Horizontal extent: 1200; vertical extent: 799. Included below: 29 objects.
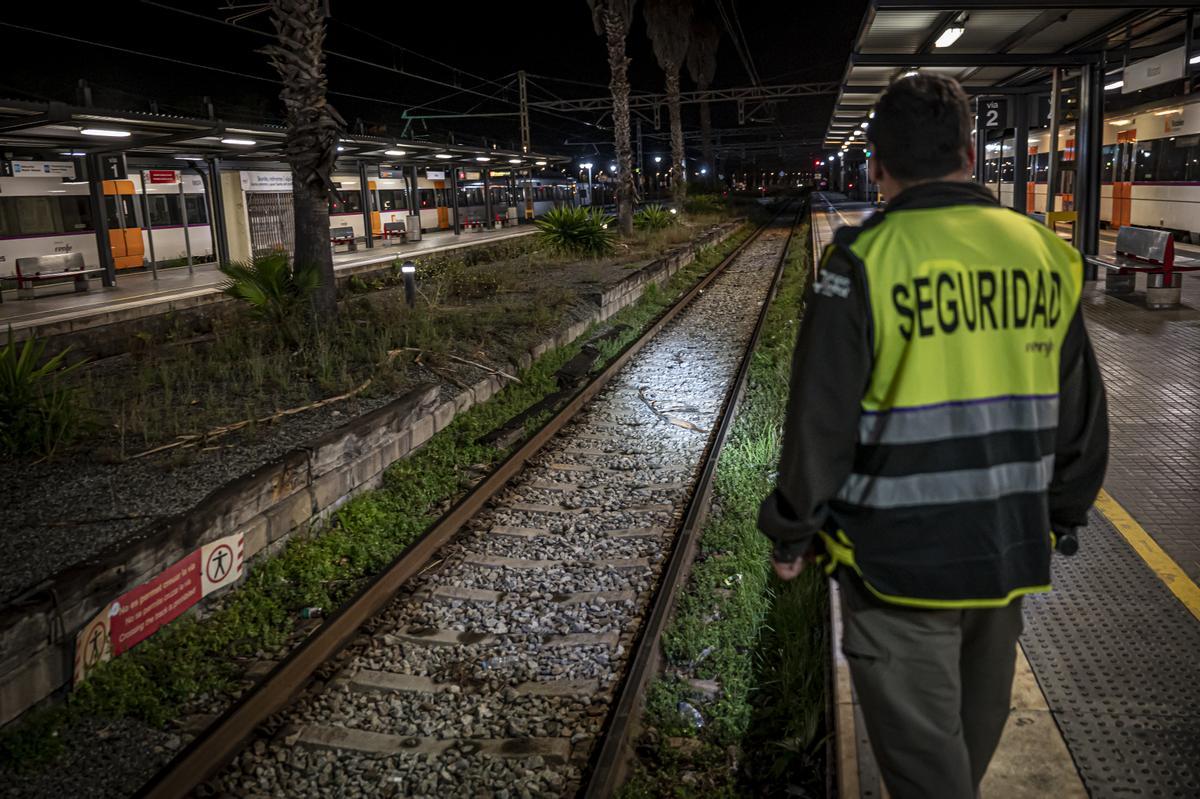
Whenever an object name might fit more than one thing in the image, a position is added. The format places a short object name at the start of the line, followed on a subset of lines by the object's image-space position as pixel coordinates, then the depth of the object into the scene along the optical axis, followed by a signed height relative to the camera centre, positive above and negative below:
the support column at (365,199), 30.38 +1.19
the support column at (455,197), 36.66 +1.35
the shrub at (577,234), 22.12 -0.25
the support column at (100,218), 19.67 +0.69
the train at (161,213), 19.31 +0.83
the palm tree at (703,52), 43.28 +7.74
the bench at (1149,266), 11.99 -1.01
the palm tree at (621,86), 26.66 +3.99
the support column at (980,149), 17.70 +1.09
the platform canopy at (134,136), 14.66 +2.14
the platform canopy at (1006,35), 10.83 +2.28
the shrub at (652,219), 28.97 +0.02
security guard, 2.02 -0.49
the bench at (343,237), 28.34 +0.00
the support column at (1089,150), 13.36 +0.66
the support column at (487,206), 42.47 +1.05
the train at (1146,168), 17.91 +0.55
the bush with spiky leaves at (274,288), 10.22 -0.53
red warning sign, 4.23 -1.76
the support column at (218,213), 22.56 +0.76
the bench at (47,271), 18.30 -0.37
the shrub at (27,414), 6.57 -1.14
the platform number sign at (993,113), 17.27 +1.63
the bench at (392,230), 33.56 +0.14
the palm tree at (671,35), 35.72 +7.14
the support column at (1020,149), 17.12 +0.93
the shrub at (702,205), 39.72 +0.51
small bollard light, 12.92 -0.71
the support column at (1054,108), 14.00 +1.40
